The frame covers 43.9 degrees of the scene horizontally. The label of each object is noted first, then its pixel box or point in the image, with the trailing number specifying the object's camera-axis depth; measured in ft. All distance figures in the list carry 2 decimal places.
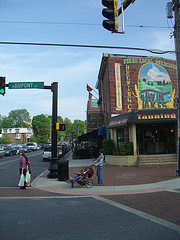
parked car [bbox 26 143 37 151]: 159.43
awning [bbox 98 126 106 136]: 73.53
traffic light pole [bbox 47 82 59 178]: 42.49
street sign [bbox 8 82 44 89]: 42.14
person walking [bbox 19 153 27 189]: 33.53
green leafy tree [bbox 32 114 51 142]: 345.88
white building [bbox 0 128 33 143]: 314.71
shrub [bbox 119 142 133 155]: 56.90
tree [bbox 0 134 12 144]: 206.92
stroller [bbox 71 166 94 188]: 32.78
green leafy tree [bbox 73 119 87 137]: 363.76
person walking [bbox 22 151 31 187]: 34.63
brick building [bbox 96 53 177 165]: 62.15
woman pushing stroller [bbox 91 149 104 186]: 34.04
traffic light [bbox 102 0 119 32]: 21.62
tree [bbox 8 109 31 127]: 362.33
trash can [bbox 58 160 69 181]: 39.00
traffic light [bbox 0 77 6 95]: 40.68
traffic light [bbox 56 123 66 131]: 41.96
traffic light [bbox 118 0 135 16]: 22.40
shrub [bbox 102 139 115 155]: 65.21
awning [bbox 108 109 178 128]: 55.36
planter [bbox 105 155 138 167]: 55.93
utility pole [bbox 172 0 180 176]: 38.63
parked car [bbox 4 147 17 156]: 119.68
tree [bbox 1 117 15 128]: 322.98
